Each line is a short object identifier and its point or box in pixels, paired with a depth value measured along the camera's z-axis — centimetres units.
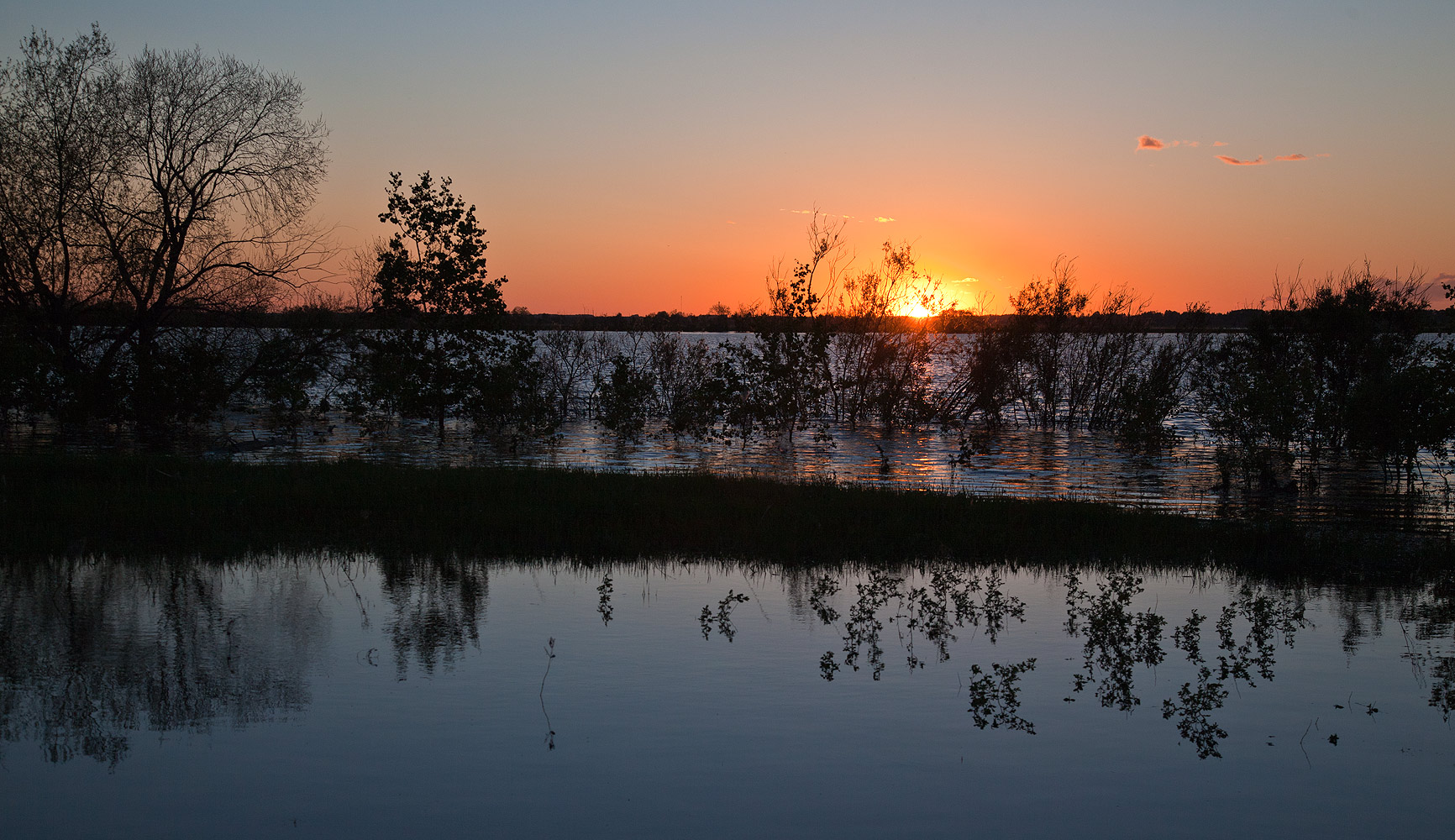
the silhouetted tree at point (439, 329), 2509
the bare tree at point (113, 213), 2347
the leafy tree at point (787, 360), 2483
